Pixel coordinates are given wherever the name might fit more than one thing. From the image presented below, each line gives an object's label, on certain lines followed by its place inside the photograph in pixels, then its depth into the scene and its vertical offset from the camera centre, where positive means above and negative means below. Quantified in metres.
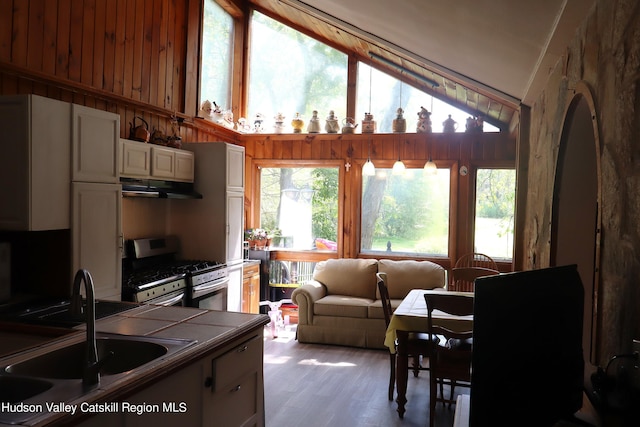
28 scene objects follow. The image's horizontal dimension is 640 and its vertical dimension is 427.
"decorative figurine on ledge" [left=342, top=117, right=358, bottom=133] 6.16 +1.03
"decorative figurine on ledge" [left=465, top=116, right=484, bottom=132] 5.78 +1.02
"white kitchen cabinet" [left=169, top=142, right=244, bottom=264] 5.18 -0.07
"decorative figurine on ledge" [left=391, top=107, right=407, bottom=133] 6.00 +1.03
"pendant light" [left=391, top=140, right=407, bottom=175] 5.82 +0.49
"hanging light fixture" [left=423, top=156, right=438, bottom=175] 5.77 +0.49
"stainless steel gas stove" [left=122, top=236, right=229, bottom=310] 3.90 -0.65
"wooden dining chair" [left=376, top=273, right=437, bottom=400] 3.69 -1.04
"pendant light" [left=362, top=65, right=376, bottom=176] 5.96 +0.47
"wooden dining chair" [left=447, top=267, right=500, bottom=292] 4.87 -0.65
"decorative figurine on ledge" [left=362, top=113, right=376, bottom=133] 6.11 +1.04
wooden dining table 3.45 -0.86
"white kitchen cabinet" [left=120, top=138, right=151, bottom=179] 4.07 +0.37
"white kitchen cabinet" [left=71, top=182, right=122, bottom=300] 3.30 -0.24
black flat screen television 1.36 -0.41
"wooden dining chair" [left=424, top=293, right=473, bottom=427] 3.15 -0.98
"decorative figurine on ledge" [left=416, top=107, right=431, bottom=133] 5.93 +1.05
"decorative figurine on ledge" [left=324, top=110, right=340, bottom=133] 6.18 +1.04
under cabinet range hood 4.05 +0.13
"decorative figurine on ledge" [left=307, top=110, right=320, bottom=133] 6.23 +1.03
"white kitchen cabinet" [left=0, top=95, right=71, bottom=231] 2.95 +0.23
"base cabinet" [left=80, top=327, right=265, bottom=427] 1.71 -0.79
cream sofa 5.29 -1.04
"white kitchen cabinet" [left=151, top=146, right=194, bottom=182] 4.49 +0.38
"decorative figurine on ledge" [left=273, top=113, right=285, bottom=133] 6.39 +1.08
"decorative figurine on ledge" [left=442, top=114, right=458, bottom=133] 5.86 +1.01
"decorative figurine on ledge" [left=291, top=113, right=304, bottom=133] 6.30 +1.05
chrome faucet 1.59 -0.44
